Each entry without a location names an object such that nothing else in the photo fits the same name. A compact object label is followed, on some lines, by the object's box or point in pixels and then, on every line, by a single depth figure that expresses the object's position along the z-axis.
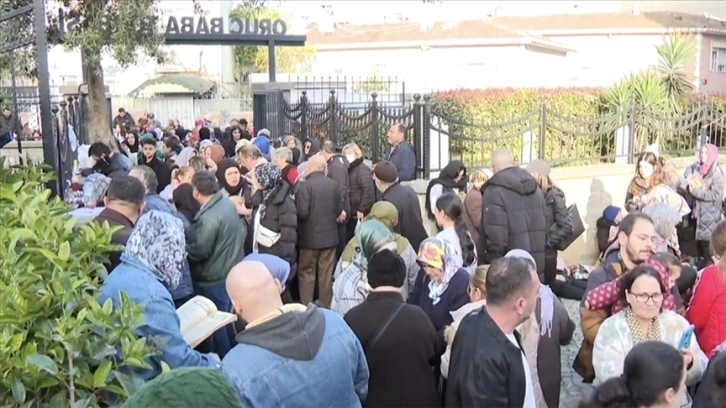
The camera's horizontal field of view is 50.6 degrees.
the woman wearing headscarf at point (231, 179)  7.80
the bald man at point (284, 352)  3.02
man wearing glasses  4.66
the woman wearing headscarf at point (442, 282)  4.85
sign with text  20.59
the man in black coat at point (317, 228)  7.73
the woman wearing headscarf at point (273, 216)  7.26
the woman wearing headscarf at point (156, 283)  3.45
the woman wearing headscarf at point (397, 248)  5.73
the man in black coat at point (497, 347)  3.38
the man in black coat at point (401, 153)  9.77
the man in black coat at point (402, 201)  7.66
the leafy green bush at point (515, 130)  11.11
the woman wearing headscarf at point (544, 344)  4.18
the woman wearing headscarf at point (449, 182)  7.86
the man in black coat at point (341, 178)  8.45
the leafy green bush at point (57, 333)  2.87
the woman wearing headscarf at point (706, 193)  9.34
